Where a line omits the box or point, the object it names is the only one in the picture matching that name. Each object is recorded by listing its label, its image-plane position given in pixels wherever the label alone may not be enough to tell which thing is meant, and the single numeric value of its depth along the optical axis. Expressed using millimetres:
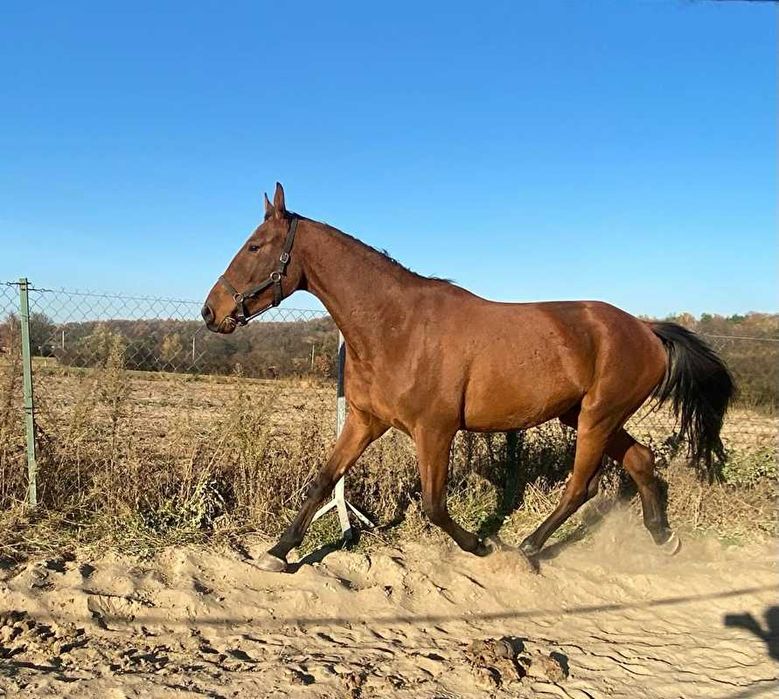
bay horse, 4039
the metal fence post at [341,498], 4702
